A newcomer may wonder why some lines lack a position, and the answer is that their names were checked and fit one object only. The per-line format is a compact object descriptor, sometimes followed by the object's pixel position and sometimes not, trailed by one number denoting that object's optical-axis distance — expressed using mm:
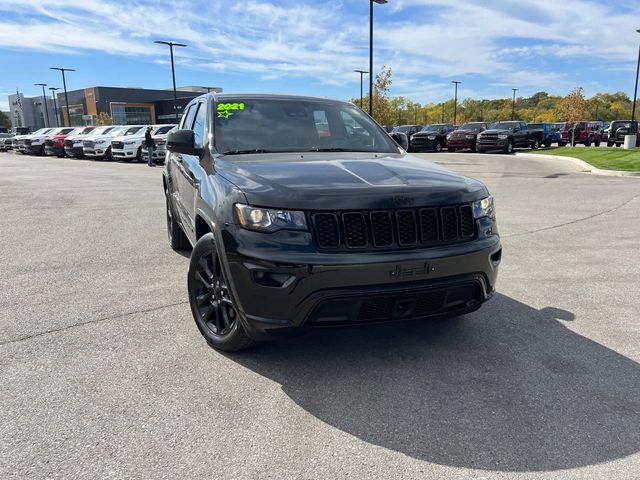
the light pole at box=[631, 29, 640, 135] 39059
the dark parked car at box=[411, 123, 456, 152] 33594
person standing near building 15766
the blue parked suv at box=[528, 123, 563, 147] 34062
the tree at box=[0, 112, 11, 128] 137625
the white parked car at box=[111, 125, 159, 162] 25547
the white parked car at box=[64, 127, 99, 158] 30078
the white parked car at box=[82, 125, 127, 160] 27922
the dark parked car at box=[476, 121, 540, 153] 30484
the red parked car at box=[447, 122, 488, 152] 32219
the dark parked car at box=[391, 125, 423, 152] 38147
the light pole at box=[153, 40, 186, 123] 35344
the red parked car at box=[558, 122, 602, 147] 38306
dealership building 91625
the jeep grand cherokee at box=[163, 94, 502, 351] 2842
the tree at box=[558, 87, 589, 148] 38719
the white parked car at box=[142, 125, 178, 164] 22578
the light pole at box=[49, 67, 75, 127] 54731
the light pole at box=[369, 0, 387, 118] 24109
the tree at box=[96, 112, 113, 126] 86625
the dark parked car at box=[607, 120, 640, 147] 36659
